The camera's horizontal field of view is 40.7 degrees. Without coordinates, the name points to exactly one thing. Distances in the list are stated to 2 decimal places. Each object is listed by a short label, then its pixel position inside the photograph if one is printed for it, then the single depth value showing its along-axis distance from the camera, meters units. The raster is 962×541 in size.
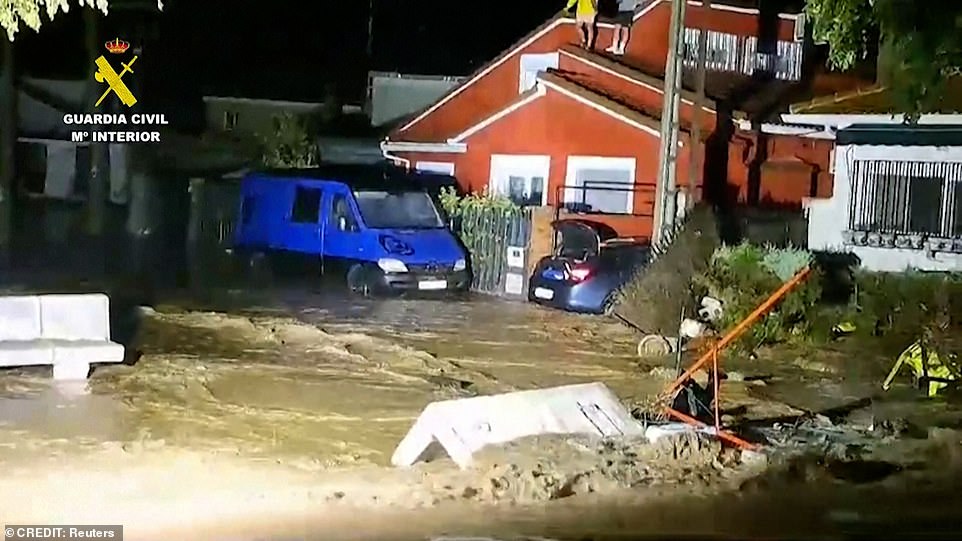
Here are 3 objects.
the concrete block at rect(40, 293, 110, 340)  8.84
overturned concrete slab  6.91
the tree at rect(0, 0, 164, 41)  8.60
